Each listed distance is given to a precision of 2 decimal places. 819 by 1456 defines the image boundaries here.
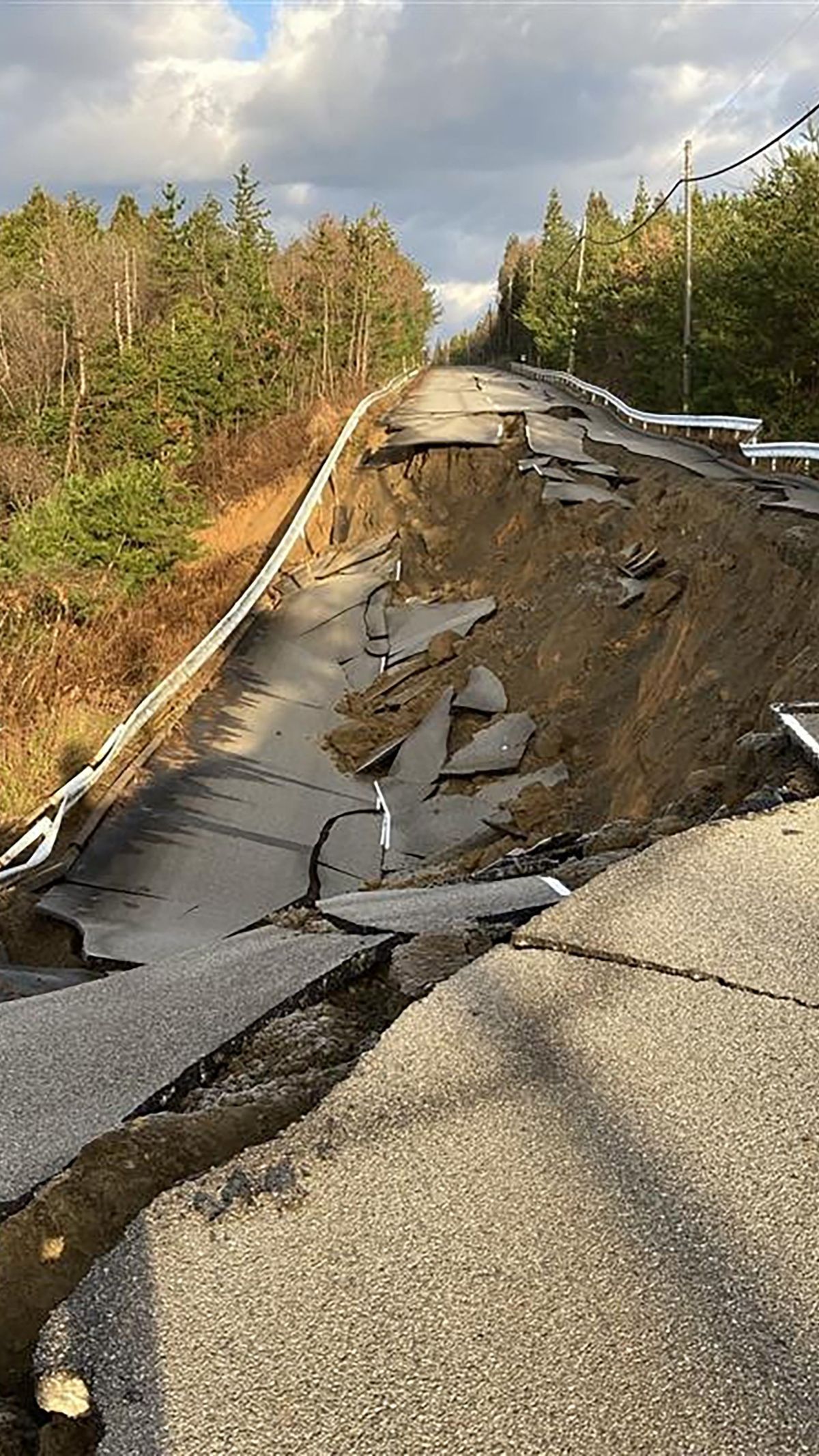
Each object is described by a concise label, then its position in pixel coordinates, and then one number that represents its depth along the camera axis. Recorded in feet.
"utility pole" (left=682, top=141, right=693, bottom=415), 100.22
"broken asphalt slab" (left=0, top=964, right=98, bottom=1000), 26.13
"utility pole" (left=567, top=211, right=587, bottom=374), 200.44
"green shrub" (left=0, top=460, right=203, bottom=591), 77.15
